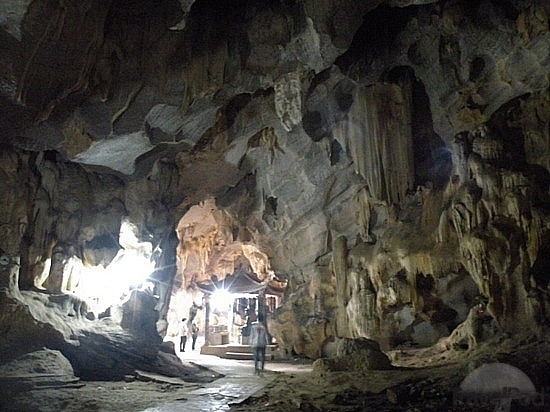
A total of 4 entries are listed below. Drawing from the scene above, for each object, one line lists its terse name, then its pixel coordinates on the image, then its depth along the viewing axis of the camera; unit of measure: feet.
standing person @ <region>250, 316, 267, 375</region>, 37.81
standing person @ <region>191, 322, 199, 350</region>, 64.76
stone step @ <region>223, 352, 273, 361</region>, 55.26
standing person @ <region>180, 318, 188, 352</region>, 63.54
